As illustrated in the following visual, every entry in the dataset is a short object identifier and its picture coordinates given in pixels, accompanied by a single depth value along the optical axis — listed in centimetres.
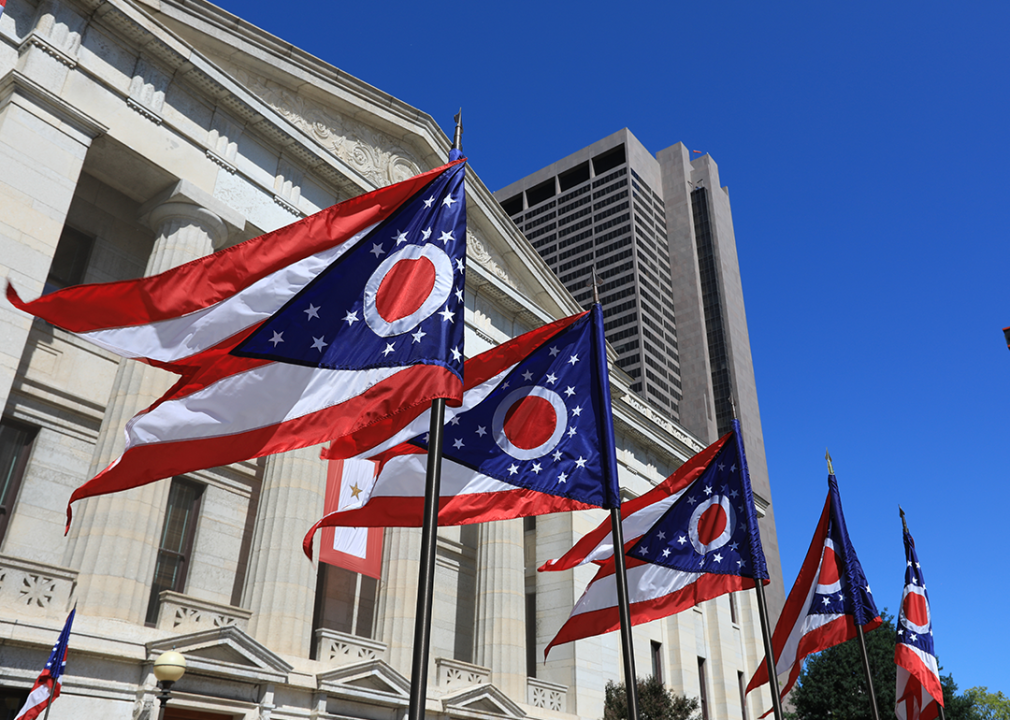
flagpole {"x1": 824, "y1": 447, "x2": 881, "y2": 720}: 1560
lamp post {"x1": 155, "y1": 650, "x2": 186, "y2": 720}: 1264
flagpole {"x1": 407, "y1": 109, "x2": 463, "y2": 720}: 631
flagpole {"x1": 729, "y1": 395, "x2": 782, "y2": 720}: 1208
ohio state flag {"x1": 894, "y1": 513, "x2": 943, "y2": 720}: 1964
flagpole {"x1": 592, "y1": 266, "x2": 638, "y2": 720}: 873
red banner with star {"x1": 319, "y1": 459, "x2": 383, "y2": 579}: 1945
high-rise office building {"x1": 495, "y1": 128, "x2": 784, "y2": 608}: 11831
